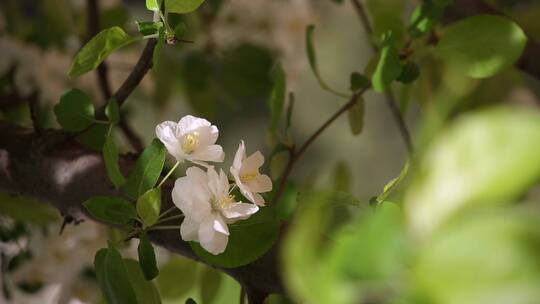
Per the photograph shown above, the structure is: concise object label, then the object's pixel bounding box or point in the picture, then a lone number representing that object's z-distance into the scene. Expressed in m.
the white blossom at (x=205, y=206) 1.43
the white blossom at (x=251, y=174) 1.47
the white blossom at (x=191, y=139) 1.46
